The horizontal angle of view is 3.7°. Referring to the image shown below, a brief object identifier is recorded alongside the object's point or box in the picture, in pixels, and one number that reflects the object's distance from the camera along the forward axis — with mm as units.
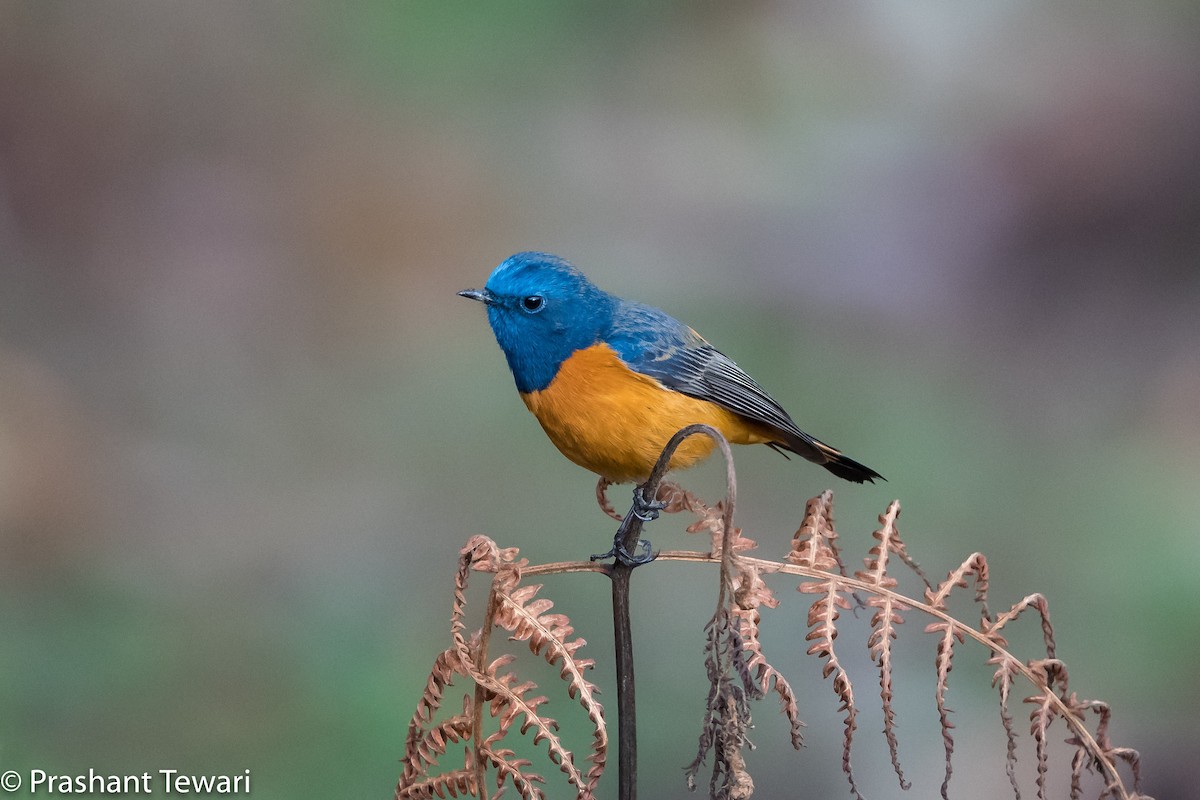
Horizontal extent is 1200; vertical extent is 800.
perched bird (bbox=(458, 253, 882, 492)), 5525
